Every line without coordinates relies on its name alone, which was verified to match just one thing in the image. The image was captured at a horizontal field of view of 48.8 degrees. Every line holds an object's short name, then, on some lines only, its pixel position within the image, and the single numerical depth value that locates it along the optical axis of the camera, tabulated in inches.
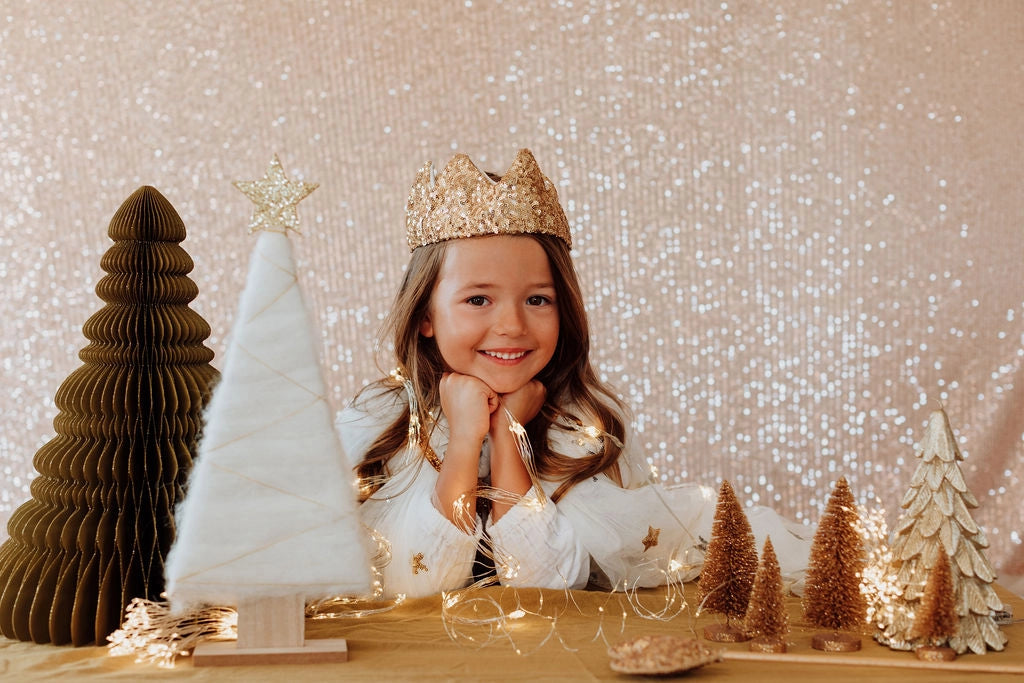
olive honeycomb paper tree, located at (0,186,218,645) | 50.4
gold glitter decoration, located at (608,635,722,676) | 45.8
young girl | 60.4
